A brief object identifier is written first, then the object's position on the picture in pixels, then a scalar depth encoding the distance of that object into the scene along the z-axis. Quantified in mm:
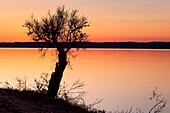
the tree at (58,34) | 16462
